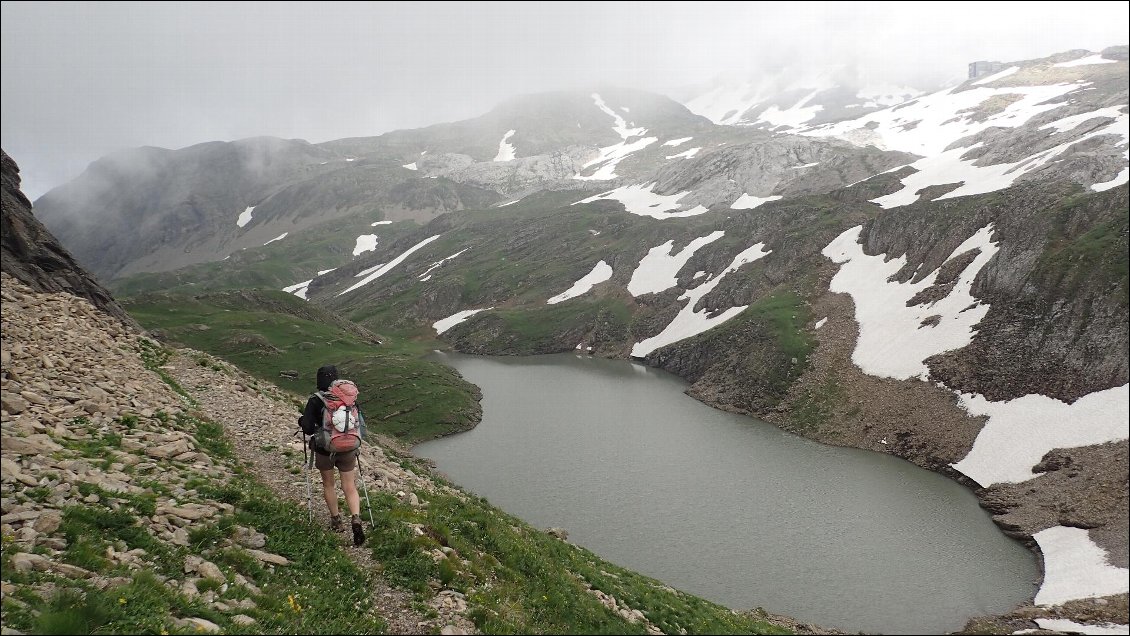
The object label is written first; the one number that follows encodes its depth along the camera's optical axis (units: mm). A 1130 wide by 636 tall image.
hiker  14531
